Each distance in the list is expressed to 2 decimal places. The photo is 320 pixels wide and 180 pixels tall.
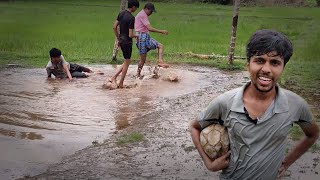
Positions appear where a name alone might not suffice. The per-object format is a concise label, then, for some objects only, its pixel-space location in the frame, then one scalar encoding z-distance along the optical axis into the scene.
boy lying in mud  14.36
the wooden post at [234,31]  17.61
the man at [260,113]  3.72
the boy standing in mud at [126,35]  13.31
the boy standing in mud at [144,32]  14.28
